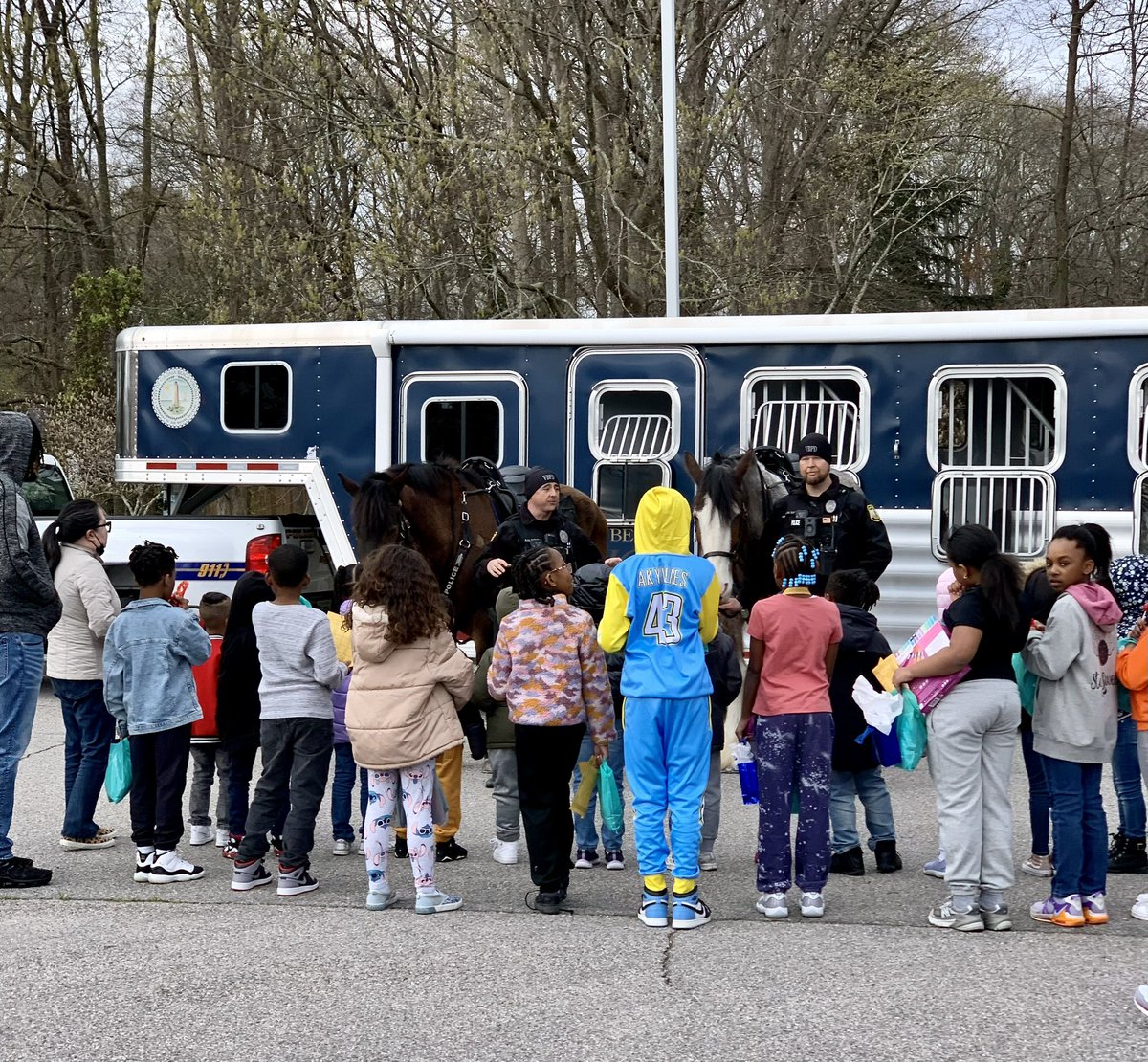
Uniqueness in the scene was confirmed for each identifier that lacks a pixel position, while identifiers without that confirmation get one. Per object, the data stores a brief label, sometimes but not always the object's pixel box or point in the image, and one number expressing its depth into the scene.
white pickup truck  11.19
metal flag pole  15.67
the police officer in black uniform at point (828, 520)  8.77
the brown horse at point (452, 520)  8.85
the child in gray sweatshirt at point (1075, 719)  5.85
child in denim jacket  6.73
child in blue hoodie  5.94
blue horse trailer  10.10
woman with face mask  7.32
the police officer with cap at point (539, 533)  8.12
